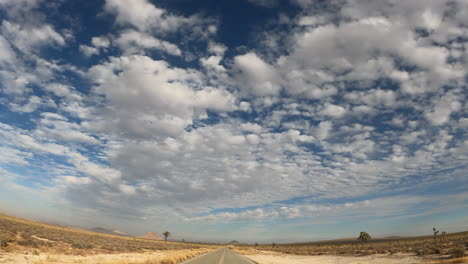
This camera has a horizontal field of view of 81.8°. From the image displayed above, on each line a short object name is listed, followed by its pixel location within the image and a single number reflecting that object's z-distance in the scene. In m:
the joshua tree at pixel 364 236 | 86.31
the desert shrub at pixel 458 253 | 24.89
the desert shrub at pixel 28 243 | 25.61
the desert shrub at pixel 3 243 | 22.41
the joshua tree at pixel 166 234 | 136.25
